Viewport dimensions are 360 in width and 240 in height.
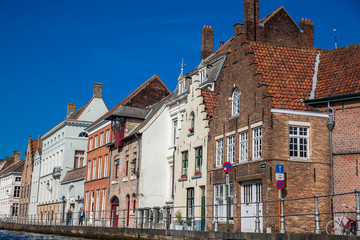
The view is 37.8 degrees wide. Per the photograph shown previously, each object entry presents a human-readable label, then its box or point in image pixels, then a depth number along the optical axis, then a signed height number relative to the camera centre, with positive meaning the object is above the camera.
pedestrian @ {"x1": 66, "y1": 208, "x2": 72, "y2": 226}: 42.31 +0.43
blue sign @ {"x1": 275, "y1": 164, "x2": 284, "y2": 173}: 21.64 +2.35
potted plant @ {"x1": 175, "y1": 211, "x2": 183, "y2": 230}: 29.09 +0.11
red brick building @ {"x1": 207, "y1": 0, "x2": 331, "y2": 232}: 23.23 +4.29
